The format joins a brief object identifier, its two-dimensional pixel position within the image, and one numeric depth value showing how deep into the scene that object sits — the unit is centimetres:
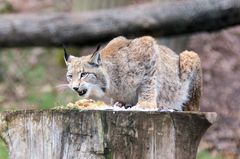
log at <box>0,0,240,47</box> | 1964
